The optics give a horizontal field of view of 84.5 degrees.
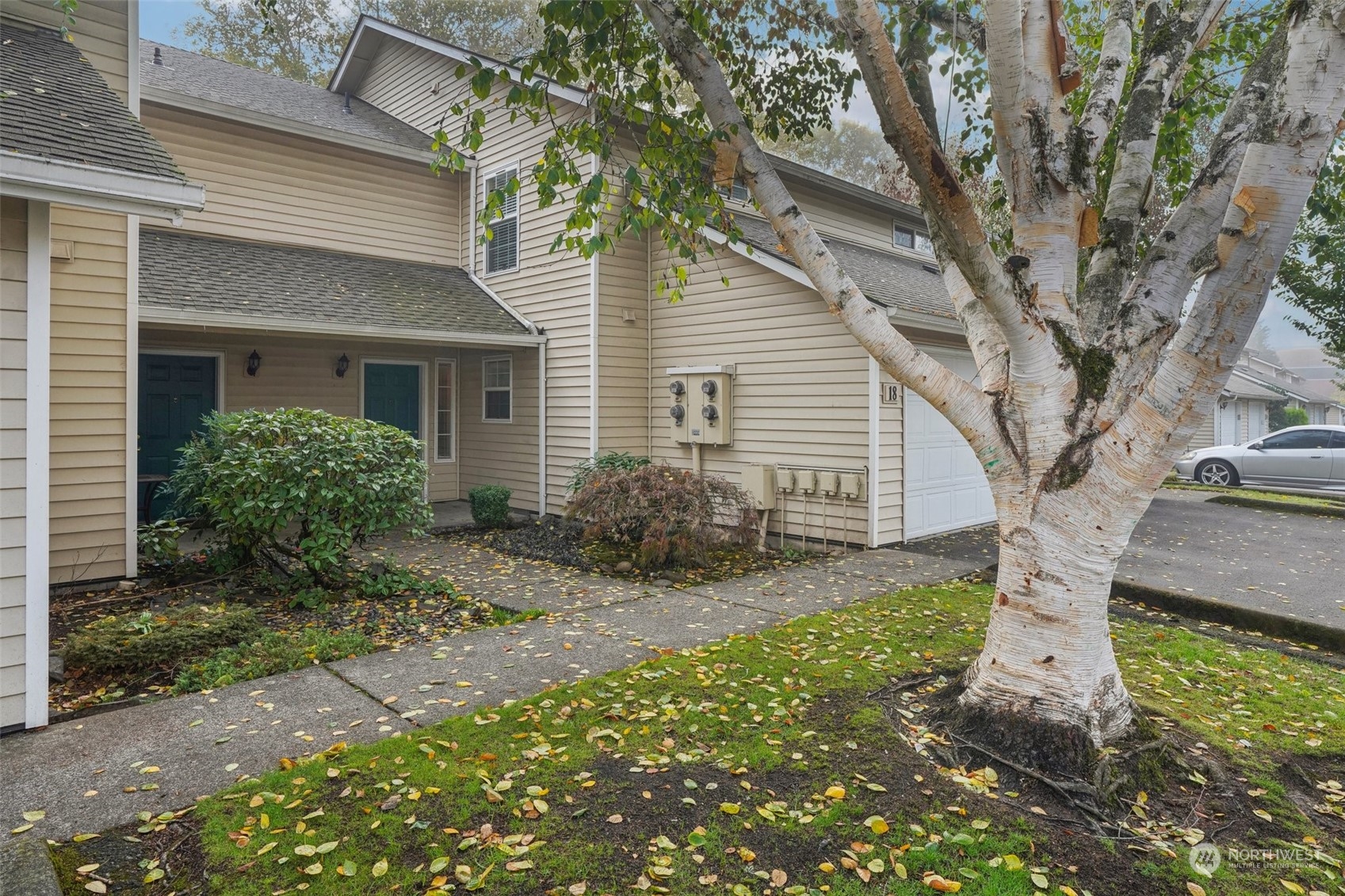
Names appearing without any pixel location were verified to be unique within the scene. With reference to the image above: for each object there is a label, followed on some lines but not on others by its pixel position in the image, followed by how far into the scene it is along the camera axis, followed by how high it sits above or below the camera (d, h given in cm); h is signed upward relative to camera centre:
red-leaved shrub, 732 -59
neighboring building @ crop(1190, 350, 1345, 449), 2344 +177
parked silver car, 1530 -10
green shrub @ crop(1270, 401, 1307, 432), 2866 +155
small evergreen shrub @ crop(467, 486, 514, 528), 976 -68
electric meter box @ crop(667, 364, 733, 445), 948 +64
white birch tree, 279 +82
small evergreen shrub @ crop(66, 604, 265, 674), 446 -117
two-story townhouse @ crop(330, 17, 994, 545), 848 +128
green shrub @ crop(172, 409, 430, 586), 599 -25
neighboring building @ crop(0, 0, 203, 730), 356 +106
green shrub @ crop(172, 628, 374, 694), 436 -129
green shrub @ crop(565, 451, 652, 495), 934 -14
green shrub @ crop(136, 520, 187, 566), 667 -77
